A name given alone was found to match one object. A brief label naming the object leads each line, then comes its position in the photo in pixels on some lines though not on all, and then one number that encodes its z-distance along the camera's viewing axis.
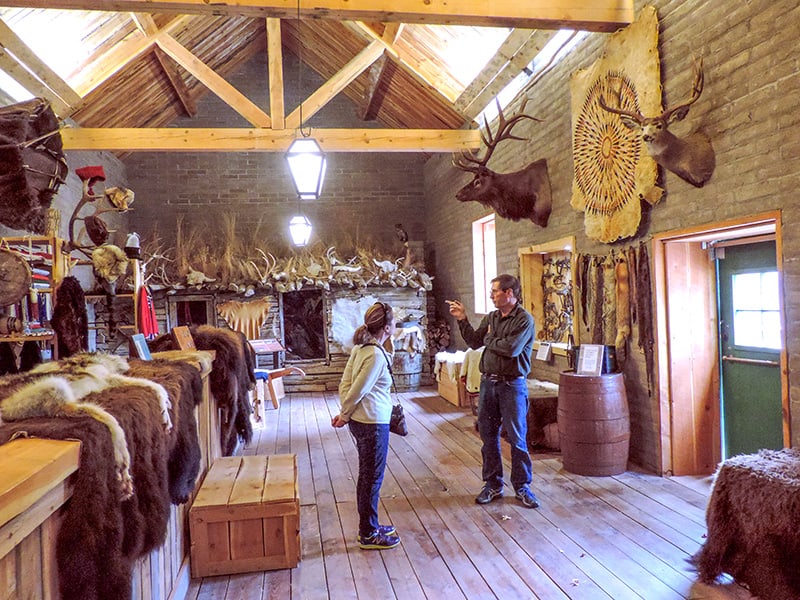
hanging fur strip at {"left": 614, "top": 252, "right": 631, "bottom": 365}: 4.82
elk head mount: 6.13
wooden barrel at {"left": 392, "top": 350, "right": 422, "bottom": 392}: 9.23
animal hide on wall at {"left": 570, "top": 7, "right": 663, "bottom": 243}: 4.36
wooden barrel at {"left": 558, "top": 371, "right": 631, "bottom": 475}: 4.51
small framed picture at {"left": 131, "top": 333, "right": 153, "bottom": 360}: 3.20
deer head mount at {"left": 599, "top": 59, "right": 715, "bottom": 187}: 3.85
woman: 3.25
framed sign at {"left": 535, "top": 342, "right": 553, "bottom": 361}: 6.31
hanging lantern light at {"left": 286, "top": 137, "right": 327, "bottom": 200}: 4.58
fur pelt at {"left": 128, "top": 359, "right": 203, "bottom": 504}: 2.24
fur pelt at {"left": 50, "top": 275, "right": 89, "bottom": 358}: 4.38
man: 3.95
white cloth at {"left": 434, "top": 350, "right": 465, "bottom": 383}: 7.94
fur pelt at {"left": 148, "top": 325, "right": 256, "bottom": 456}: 3.99
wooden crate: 3.01
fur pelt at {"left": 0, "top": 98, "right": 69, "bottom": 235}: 3.44
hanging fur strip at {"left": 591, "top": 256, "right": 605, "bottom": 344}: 5.20
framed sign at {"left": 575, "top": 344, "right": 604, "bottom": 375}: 4.73
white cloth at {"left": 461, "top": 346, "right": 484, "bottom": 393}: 6.90
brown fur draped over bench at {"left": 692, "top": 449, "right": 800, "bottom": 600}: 2.53
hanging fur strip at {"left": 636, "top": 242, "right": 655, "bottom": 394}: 4.57
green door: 3.94
